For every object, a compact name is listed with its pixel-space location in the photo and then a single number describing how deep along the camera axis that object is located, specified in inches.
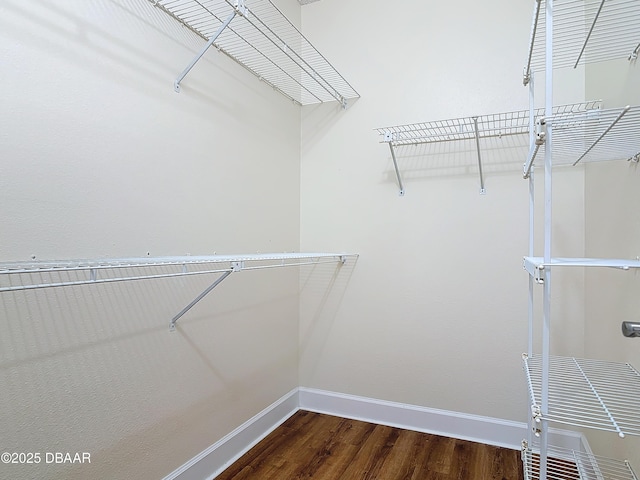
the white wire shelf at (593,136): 37.4
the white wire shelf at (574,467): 49.4
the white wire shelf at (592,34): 51.4
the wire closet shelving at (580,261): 37.4
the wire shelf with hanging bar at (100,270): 37.9
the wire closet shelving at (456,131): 78.4
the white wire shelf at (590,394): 35.9
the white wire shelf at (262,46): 61.7
